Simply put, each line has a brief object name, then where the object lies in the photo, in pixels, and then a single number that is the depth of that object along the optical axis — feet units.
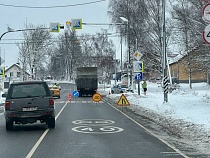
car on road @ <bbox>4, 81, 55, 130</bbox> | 49.08
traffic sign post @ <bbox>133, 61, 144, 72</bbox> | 110.22
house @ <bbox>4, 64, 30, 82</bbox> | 372.44
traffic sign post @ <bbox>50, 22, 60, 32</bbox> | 105.05
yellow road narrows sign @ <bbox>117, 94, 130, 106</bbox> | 81.62
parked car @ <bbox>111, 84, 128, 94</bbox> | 177.90
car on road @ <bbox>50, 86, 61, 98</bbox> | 154.96
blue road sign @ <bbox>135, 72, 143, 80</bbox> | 112.47
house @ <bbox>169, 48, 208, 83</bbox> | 72.90
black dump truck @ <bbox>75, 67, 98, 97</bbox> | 162.30
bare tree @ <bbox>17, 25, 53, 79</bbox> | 253.28
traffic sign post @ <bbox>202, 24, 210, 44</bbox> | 33.96
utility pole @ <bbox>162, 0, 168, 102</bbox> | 84.33
